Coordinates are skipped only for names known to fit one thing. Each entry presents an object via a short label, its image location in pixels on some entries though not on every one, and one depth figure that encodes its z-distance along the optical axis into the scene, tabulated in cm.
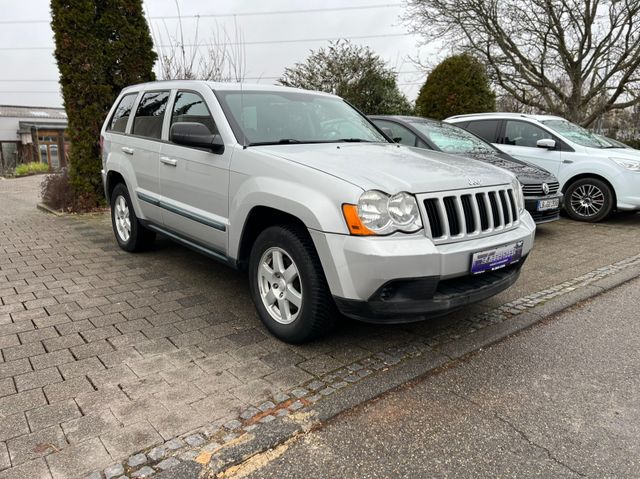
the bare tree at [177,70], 1145
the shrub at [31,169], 1998
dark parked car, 644
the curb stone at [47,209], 875
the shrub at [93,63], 824
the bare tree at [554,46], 1476
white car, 770
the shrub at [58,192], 898
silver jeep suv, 289
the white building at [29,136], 2720
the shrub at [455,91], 1327
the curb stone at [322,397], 228
